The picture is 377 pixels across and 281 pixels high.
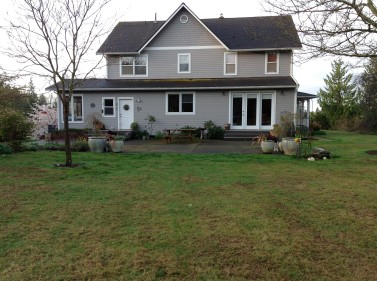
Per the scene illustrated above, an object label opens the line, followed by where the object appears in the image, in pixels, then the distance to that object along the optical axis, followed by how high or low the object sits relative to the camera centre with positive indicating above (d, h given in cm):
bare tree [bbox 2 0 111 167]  905 +210
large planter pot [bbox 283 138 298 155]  1274 -93
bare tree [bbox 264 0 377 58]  838 +230
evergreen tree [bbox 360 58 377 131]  3120 +192
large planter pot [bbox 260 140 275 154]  1351 -95
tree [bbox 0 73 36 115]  1765 +149
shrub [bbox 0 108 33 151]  1386 -25
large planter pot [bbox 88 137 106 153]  1422 -91
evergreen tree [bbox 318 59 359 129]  4241 +333
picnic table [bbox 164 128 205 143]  1923 -74
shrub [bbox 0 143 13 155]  1277 -99
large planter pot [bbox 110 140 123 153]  1413 -95
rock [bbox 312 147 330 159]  1191 -113
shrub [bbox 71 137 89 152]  1458 -103
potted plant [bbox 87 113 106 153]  1422 -91
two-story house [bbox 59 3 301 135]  2166 +259
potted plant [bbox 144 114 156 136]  2229 +4
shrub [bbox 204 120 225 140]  2091 -63
